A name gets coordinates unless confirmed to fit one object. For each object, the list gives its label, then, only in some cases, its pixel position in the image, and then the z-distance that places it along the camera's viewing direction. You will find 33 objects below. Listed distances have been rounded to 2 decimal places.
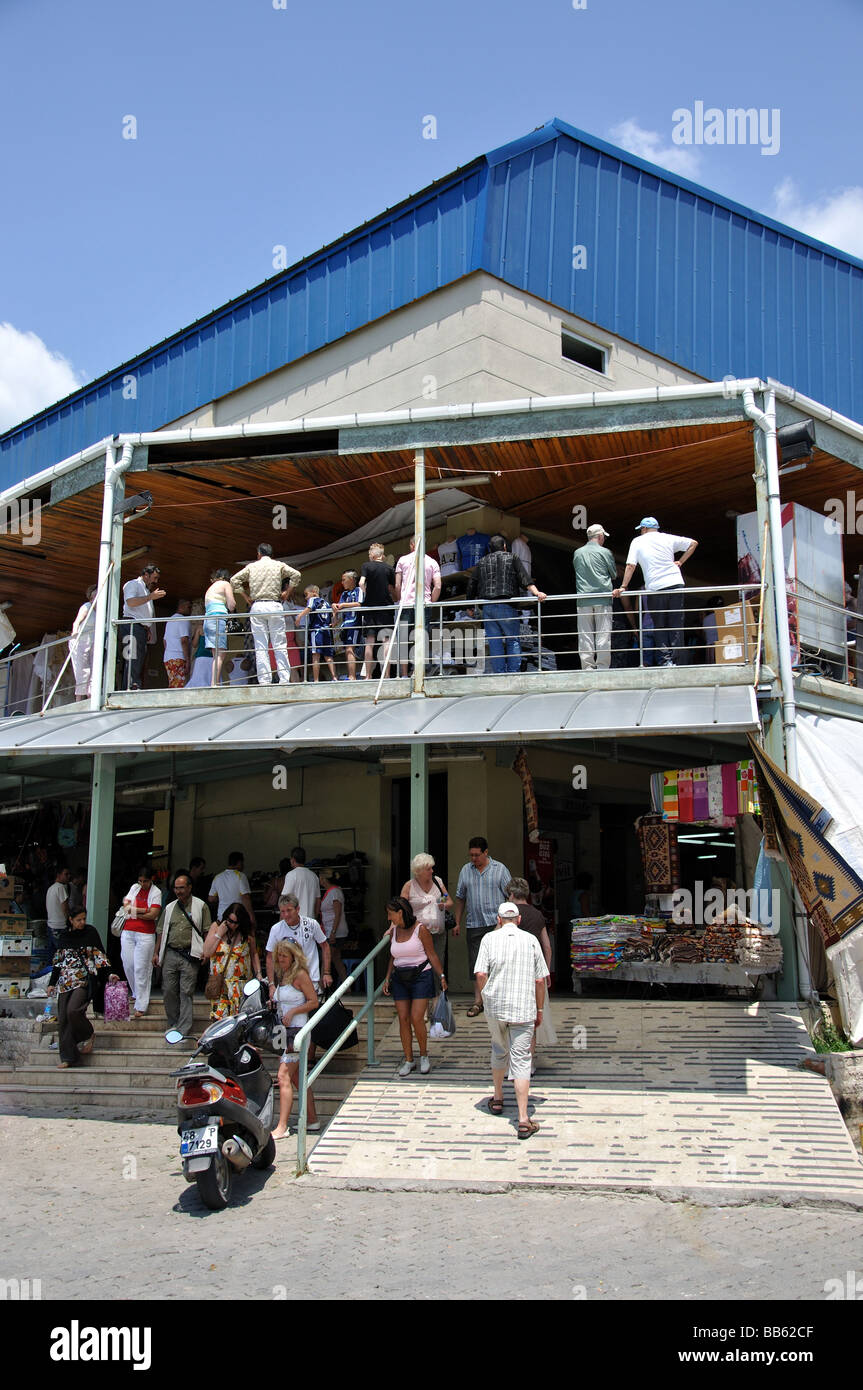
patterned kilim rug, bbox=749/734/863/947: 8.53
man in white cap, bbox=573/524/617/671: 12.50
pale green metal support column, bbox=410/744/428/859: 11.25
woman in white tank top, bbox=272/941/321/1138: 9.49
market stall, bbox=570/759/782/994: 10.76
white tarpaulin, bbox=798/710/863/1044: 9.26
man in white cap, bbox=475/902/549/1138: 8.65
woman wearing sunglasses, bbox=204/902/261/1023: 9.96
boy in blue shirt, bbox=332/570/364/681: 12.96
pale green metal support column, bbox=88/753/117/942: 12.32
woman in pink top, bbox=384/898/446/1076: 9.64
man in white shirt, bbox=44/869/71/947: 14.55
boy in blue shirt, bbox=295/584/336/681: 13.03
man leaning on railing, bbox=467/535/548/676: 12.67
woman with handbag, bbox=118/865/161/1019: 11.62
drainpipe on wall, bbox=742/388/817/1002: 10.53
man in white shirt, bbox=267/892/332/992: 10.14
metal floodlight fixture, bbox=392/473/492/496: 13.45
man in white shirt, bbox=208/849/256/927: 12.97
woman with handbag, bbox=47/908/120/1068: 10.88
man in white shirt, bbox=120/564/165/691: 13.90
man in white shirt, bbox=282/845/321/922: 12.00
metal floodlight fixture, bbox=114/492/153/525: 13.69
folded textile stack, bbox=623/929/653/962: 11.55
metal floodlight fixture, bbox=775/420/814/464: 11.77
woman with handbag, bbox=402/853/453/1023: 10.26
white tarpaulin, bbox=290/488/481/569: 14.65
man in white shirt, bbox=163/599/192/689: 15.80
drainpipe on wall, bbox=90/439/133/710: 13.31
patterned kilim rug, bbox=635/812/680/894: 12.30
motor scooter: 7.35
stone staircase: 10.19
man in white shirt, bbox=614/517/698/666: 12.23
